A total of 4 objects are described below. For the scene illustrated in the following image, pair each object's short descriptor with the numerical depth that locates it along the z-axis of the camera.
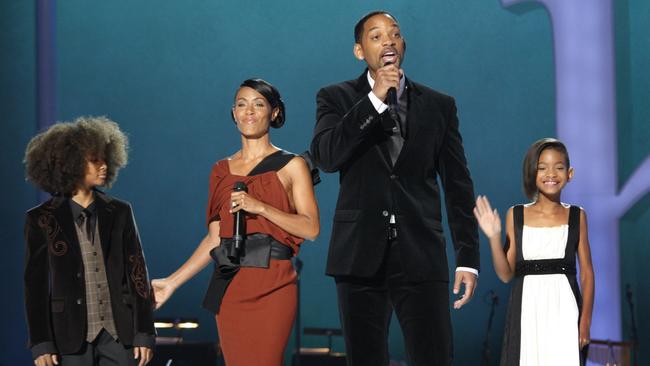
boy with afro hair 6.73
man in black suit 5.29
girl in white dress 8.66
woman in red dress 6.37
